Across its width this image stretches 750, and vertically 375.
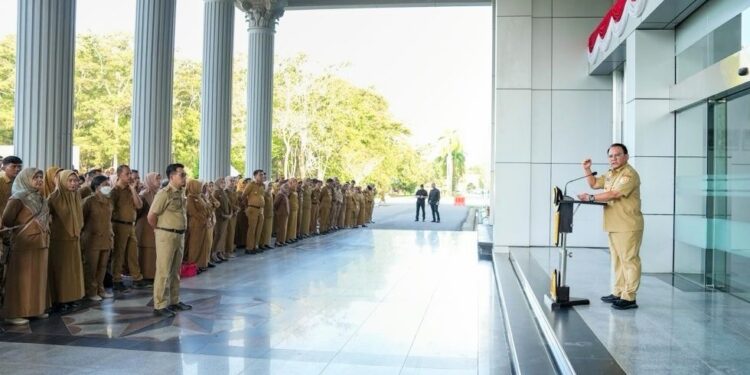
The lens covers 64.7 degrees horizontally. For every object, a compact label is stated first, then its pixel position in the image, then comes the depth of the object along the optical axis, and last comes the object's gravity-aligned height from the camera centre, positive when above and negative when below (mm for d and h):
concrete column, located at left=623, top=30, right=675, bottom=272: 8109 +781
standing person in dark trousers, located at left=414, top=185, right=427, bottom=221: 26041 -290
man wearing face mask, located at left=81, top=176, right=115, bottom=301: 7543 -674
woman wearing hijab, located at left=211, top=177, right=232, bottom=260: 11430 -639
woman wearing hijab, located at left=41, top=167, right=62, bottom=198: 6961 +43
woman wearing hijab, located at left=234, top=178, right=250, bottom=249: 13062 -800
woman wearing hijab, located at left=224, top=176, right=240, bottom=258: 11984 -726
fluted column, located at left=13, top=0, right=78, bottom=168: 8242 +1444
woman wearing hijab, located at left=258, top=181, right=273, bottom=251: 13562 -737
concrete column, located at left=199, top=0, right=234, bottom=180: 14961 +2618
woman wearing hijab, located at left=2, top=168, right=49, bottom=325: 6137 -665
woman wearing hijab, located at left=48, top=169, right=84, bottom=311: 6820 -666
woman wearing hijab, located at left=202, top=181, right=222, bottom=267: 10076 -591
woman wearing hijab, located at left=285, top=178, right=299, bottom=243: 15500 -674
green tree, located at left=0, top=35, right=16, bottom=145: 32750 +5396
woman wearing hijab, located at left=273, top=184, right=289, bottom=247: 14703 -595
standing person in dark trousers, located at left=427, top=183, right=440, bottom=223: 25766 -408
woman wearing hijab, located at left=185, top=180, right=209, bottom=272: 9922 -746
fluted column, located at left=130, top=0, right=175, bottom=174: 11094 +1969
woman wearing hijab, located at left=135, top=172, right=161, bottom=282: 8930 -748
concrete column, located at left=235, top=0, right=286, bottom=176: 18219 +3500
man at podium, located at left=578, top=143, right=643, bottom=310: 5934 -253
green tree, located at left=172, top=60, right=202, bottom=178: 38719 +5068
